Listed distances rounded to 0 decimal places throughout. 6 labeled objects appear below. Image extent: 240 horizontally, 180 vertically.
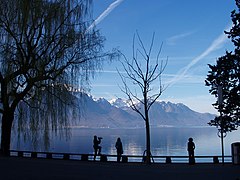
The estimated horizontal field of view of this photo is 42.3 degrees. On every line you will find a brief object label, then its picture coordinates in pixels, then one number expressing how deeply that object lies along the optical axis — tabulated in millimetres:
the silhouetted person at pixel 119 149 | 19625
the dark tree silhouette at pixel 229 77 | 23688
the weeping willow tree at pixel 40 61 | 16344
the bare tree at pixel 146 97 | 18348
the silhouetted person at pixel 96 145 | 20206
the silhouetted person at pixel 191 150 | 17814
